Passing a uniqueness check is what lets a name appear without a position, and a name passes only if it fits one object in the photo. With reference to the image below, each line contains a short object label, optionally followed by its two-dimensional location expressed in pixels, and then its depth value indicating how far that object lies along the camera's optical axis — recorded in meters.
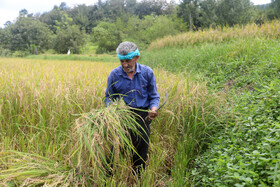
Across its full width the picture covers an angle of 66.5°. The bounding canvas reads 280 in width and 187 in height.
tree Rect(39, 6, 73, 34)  51.58
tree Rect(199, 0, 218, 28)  23.08
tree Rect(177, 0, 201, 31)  23.77
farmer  2.08
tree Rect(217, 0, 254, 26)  22.47
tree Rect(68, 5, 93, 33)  46.31
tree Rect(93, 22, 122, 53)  23.33
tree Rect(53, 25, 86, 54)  24.44
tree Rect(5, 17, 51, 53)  24.52
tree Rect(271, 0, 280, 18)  22.51
